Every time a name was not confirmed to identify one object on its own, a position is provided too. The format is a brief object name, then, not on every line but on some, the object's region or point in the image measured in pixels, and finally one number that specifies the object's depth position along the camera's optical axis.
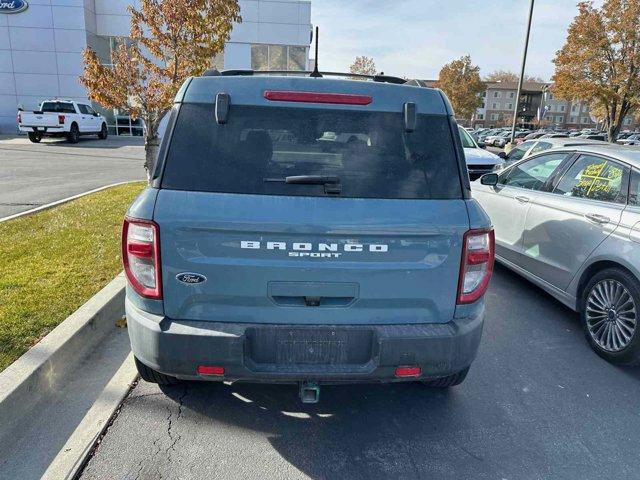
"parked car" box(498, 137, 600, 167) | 11.35
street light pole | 18.28
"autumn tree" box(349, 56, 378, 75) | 52.47
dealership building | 28.12
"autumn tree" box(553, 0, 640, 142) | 17.81
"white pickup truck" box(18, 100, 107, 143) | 22.23
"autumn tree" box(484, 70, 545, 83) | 101.47
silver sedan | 3.68
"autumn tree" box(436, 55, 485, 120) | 48.00
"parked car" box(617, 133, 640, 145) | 34.24
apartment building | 91.75
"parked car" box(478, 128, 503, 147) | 49.07
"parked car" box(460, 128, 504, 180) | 10.98
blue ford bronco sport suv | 2.27
